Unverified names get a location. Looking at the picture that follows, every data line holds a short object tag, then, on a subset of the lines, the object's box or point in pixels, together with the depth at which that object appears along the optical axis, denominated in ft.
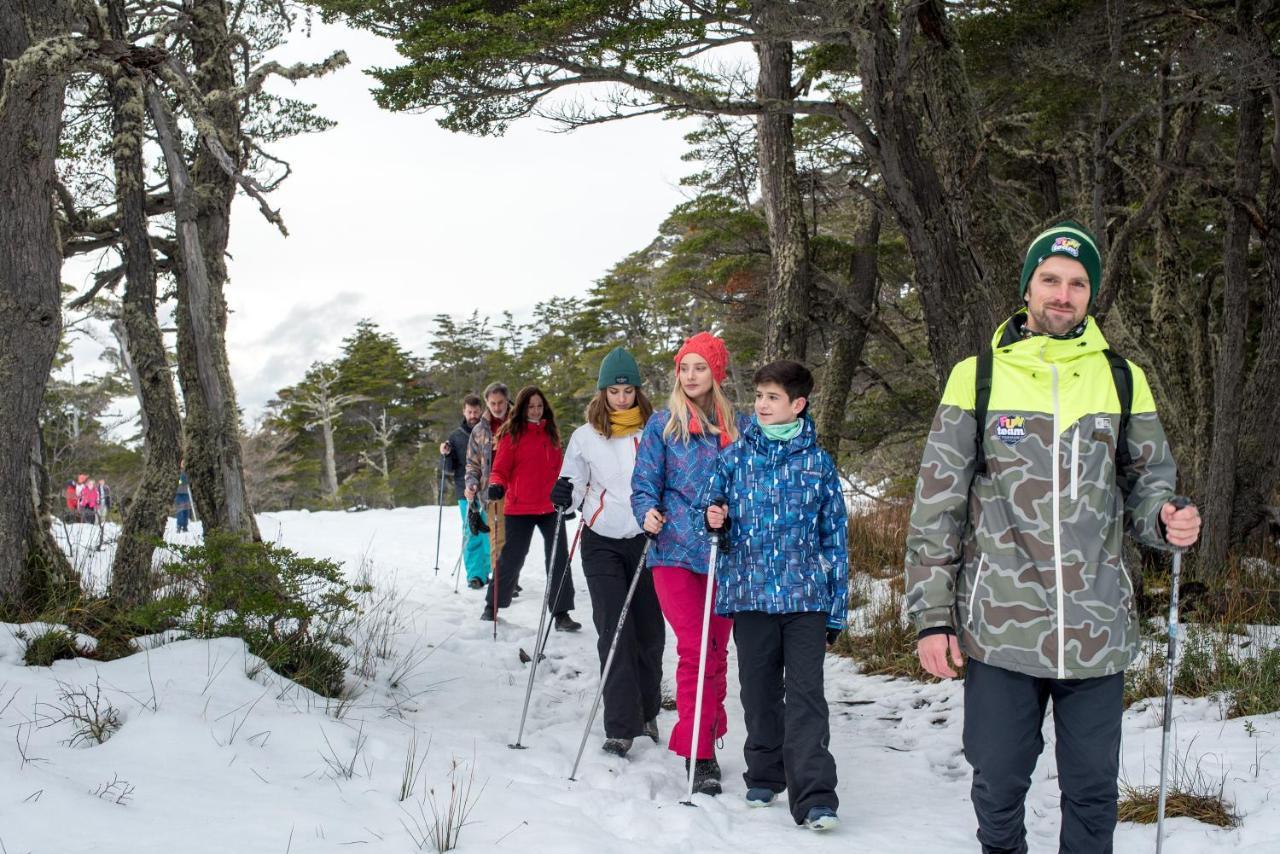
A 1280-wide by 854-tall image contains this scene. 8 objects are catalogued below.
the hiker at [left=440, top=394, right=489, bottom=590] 32.76
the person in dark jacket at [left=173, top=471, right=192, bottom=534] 64.69
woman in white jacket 17.58
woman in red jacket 25.89
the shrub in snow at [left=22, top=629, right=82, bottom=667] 15.37
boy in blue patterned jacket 13.44
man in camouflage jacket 9.22
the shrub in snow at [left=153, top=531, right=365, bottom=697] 17.28
